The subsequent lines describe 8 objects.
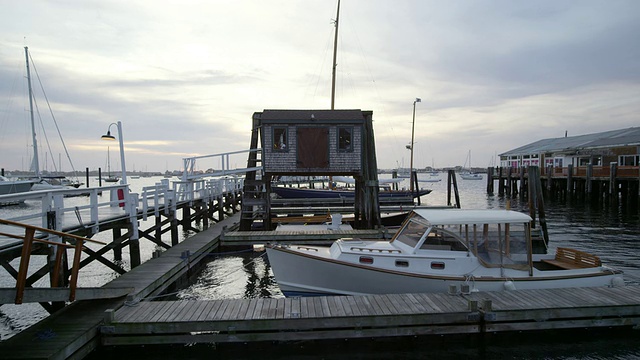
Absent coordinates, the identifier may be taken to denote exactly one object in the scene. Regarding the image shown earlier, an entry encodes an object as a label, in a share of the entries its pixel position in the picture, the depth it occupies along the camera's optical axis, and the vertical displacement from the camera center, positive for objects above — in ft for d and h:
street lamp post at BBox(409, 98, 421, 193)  130.92 +19.65
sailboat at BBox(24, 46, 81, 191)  132.57 +11.06
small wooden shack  56.75 +3.30
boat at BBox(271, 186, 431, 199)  106.11 -6.07
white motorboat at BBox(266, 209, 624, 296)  30.76 -7.45
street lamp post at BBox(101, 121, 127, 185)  56.80 +5.47
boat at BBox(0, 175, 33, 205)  115.85 -2.83
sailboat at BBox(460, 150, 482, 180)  473.67 -8.48
